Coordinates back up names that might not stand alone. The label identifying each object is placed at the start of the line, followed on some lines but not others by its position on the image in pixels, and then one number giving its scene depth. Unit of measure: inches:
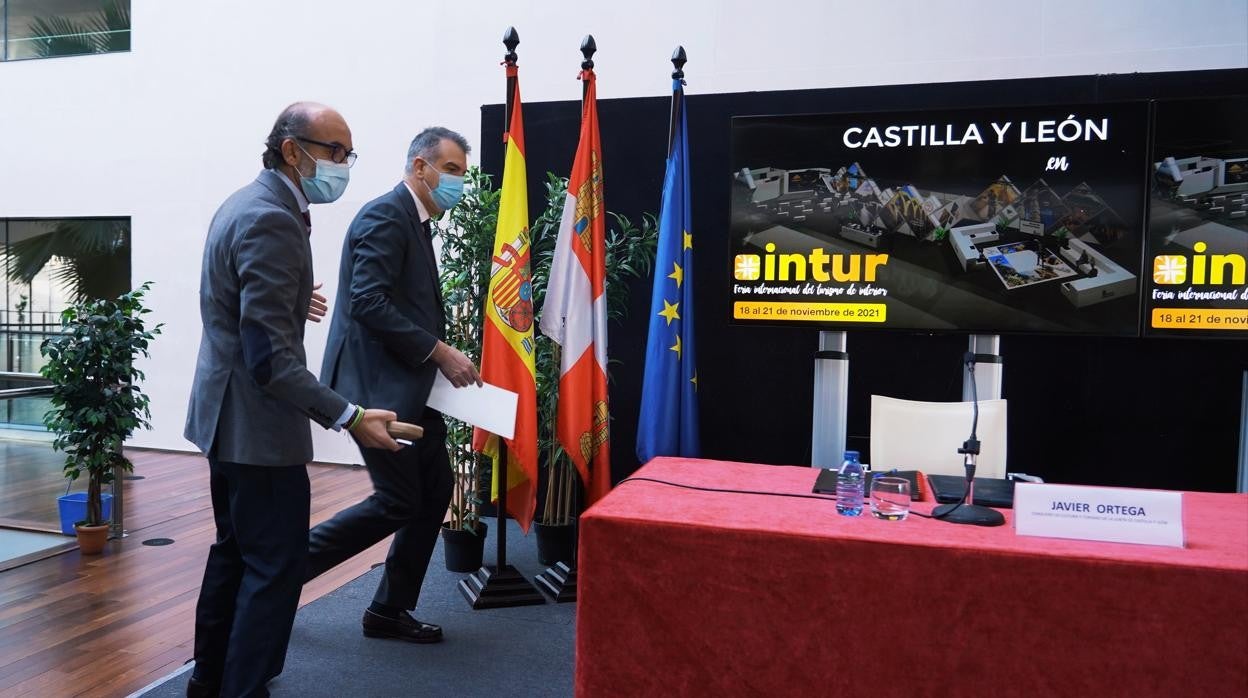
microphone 71.8
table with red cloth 62.6
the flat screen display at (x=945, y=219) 129.5
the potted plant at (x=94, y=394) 151.6
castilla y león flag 139.5
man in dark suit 104.7
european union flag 145.6
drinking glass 73.5
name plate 65.7
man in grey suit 78.2
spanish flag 133.9
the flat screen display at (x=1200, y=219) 126.0
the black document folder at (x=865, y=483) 83.1
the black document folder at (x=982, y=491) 78.7
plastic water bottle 74.5
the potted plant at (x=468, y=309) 143.6
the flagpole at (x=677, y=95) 144.5
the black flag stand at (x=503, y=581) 131.8
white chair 114.1
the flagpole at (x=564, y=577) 134.6
